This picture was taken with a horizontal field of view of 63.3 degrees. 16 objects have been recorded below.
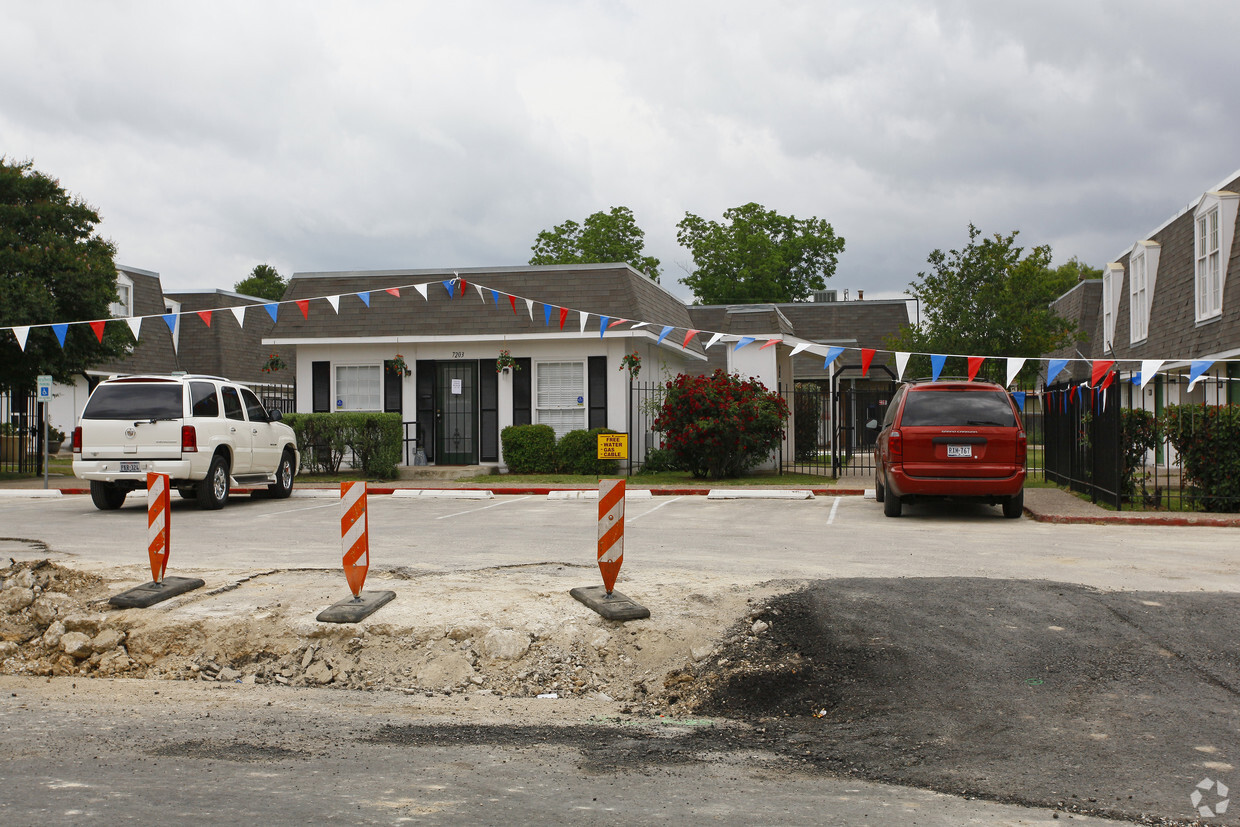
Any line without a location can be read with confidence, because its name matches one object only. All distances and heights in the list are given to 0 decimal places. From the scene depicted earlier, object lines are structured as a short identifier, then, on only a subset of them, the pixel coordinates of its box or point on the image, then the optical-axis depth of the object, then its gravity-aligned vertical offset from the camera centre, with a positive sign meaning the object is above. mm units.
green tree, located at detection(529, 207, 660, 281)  55906 +10223
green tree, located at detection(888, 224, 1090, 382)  27328 +3068
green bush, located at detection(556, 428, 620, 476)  22734 -681
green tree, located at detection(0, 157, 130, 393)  22469 +3538
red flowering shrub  21047 +27
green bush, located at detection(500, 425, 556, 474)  22984 -543
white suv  15039 -119
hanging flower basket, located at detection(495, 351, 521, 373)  23594 +1456
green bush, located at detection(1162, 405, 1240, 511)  14055 -428
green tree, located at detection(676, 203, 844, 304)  59166 +9923
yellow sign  21703 -510
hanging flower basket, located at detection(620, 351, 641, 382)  22969 +1369
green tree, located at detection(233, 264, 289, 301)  75438 +10955
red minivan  13406 -342
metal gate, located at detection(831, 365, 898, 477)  23188 -240
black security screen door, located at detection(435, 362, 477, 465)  24250 +248
